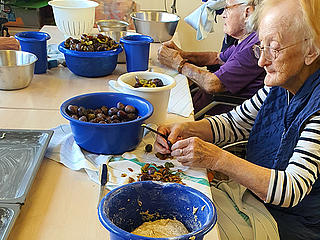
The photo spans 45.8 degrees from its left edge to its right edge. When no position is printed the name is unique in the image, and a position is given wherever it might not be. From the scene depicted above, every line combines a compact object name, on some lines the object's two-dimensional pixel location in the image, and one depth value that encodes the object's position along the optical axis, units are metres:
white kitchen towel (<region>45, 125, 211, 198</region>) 1.09
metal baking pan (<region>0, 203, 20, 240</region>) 0.80
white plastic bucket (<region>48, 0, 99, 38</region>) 2.15
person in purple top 1.89
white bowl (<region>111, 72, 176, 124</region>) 1.33
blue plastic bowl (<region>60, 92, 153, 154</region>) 1.14
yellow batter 0.83
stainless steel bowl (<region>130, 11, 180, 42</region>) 2.39
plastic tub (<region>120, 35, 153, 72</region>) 1.91
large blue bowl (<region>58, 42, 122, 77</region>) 1.80
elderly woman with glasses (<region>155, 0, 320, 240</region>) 1.11
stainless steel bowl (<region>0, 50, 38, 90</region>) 1.62
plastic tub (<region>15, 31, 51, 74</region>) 1.82
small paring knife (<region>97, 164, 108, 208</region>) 1.02
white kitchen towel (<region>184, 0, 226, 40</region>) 2.43
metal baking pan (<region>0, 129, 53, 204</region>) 0.94
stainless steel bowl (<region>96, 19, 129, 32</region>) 2.31
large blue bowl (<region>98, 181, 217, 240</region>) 0.82
